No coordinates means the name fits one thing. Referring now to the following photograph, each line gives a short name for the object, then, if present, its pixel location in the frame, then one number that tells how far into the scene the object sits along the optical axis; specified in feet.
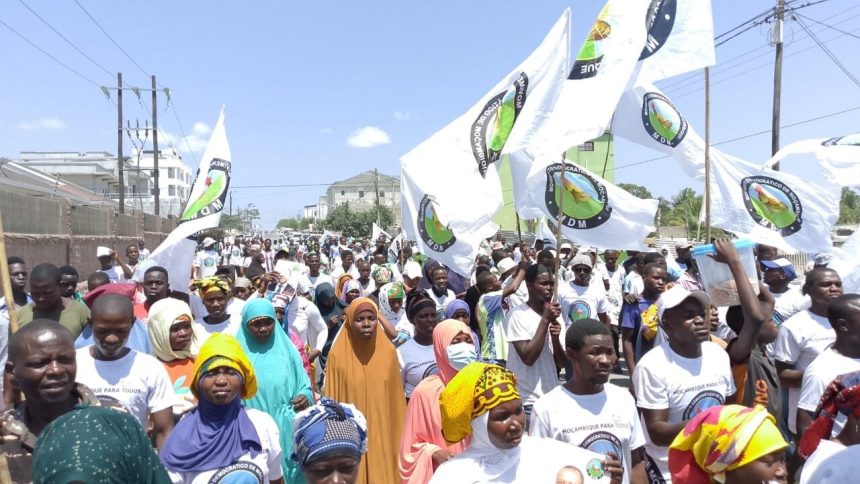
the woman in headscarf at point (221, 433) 9.30
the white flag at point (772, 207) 19.72
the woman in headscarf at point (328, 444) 8.07
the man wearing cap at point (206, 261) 39.04
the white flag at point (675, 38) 15.55
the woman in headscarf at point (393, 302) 22.06
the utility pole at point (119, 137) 92.31
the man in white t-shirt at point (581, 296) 22.81
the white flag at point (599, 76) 14.96
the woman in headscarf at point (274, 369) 13.12
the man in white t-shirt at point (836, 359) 10.64
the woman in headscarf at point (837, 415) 7.57
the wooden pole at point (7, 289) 10.00
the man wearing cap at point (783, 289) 17.44
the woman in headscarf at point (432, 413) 10.30
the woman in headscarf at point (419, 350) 15.30
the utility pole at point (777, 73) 53.11
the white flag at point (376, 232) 63.90
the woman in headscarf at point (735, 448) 6.73
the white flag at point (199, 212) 18.70
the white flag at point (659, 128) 19.85
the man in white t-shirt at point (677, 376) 10.38
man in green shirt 15.06
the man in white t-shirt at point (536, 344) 13.29
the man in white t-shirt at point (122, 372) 10.93
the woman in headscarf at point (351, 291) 23.67
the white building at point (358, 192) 323.90
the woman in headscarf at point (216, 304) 16.43
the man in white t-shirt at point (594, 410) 9.61
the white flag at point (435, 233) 20.90
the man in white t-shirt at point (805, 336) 13.20
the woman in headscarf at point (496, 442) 7.98
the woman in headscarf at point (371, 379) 14.55
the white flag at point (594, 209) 19.92
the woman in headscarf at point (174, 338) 13.32
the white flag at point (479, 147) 20.38
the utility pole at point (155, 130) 100.50
